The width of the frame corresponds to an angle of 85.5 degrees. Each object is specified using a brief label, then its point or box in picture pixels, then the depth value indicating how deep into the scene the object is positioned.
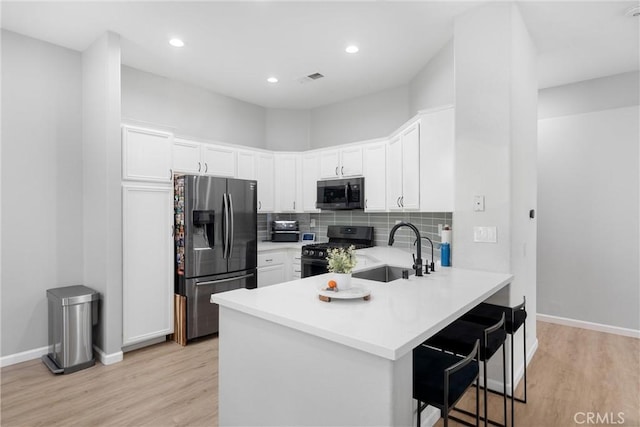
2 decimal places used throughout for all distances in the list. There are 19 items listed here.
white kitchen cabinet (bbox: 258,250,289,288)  4.39
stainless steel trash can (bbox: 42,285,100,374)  2.90
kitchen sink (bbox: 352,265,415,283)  2.87
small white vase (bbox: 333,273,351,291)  1.85
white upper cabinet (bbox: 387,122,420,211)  3.14
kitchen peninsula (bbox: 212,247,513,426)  1.26
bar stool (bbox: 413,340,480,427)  1.42
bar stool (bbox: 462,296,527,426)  2.20
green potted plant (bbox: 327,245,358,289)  1.86
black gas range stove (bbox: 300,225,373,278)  4.20
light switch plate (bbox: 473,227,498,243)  2.58
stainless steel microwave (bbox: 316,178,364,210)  4.33
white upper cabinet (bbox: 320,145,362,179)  4.39
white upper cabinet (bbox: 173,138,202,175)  3.80
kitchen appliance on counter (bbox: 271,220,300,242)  5.02
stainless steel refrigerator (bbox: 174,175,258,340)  3.51
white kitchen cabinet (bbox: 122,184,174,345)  3.23
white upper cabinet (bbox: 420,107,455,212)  2.84
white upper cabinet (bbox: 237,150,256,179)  4.49
